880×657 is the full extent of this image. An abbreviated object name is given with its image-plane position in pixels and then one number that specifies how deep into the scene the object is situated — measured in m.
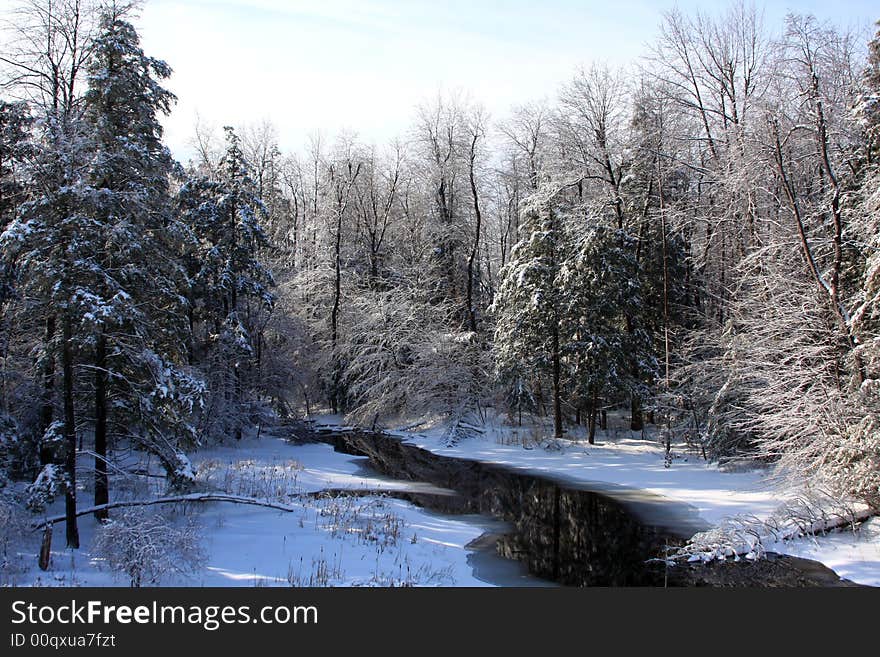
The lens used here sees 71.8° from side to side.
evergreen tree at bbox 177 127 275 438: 23.95
